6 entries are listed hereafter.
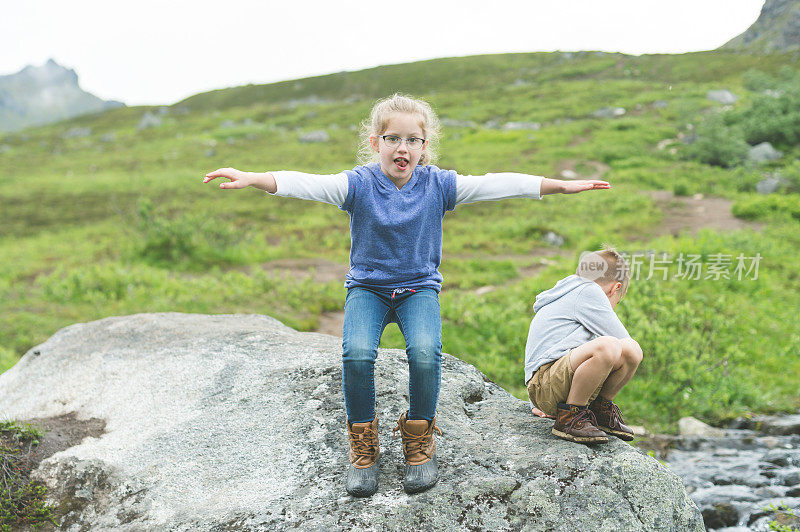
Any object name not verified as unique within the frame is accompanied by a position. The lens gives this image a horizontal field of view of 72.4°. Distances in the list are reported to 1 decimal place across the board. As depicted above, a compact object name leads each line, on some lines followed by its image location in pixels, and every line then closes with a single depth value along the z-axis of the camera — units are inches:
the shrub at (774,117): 1003.9
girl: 142.9
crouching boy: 149.6
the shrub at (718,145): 994.1
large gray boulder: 137.1
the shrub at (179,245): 646.5
